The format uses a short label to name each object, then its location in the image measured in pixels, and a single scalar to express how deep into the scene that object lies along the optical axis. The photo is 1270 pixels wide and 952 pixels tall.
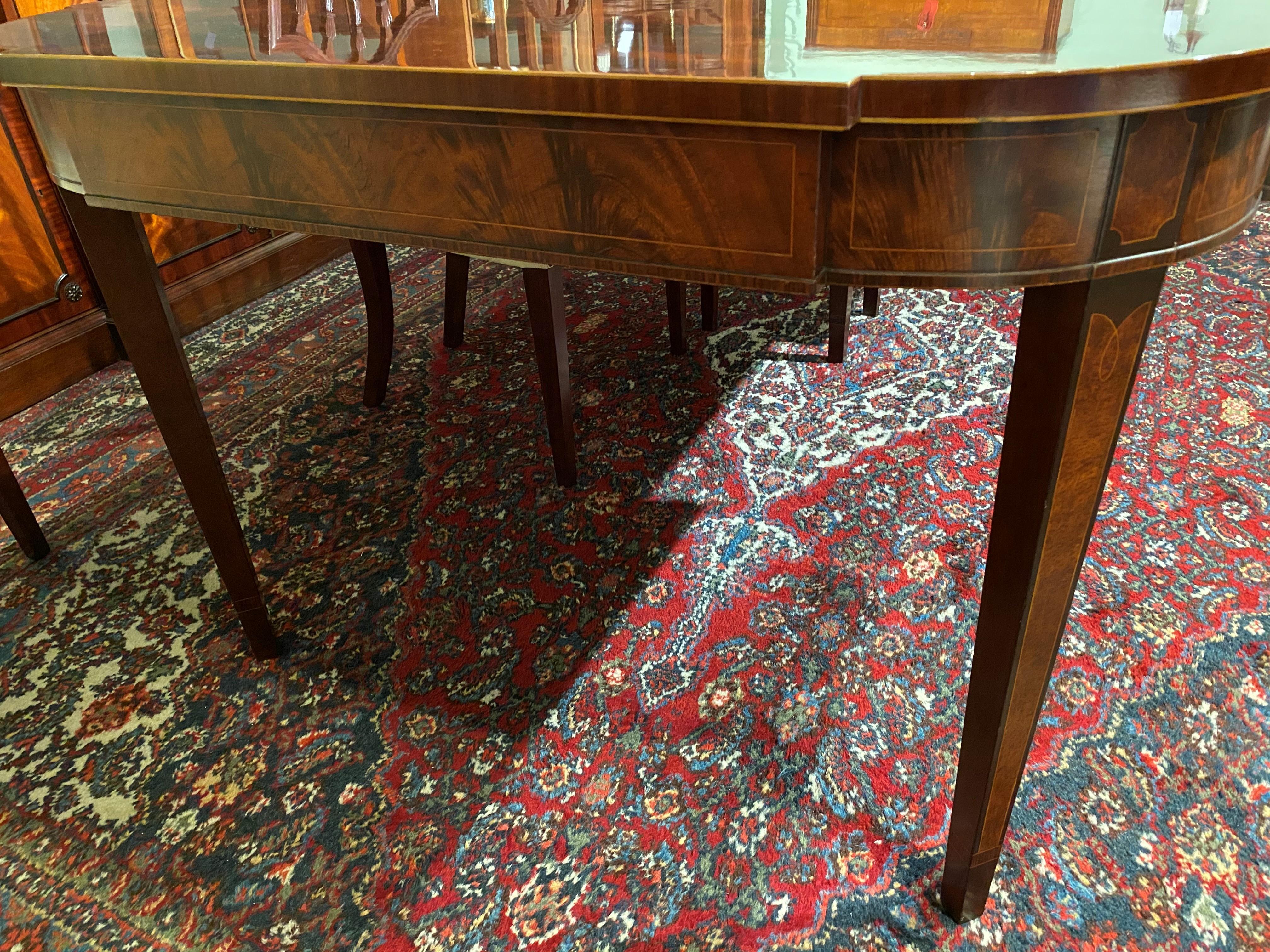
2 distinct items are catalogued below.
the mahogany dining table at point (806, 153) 0.67
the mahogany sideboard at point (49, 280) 2.23
